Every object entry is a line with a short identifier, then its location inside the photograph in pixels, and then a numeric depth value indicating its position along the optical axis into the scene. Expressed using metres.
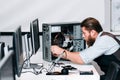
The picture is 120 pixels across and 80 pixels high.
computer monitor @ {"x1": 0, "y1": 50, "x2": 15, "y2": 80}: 1.36
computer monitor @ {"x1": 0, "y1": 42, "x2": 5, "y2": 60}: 1.98
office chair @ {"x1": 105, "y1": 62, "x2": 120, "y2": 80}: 1.98
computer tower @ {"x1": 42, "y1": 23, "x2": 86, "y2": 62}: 3.00
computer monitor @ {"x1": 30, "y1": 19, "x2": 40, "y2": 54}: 2.84
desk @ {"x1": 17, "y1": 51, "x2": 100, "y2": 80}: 2.47
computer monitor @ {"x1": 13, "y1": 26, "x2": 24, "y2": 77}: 2.03
